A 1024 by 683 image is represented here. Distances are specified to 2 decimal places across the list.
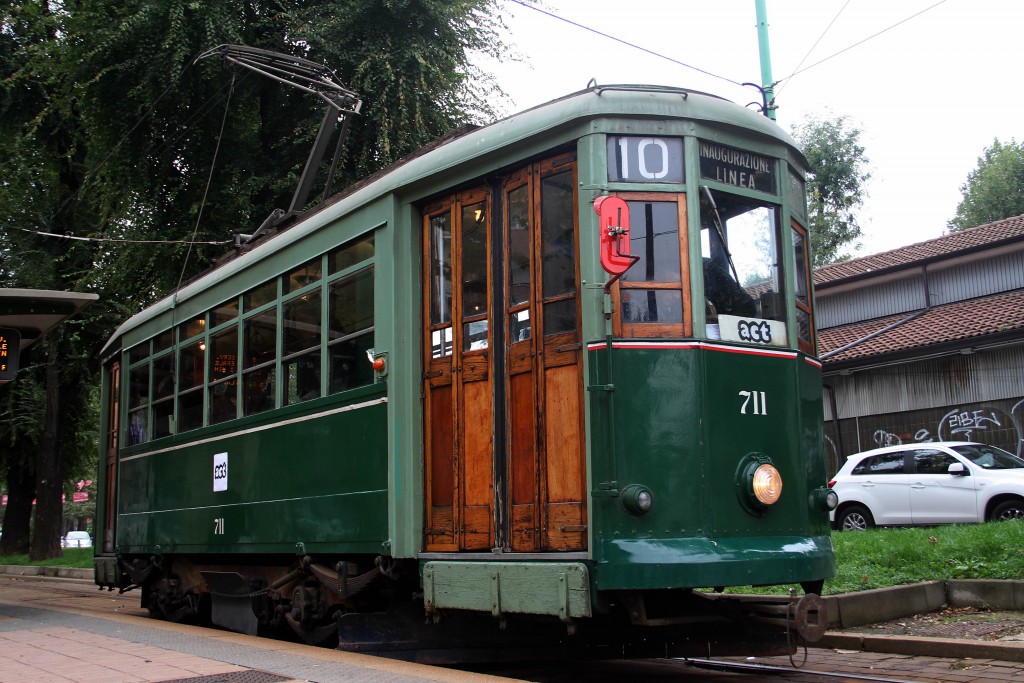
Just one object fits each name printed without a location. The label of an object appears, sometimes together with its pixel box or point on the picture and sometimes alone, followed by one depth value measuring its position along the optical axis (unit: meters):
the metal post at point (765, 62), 12.54
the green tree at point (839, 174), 35.84
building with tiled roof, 17.94
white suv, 13.66
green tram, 5.57
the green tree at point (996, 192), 36.59
